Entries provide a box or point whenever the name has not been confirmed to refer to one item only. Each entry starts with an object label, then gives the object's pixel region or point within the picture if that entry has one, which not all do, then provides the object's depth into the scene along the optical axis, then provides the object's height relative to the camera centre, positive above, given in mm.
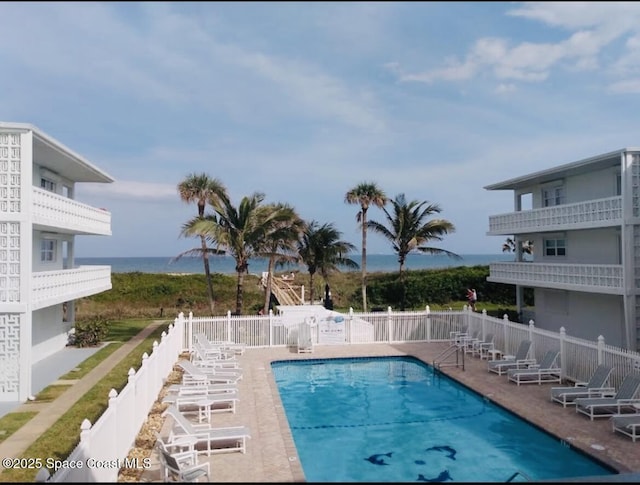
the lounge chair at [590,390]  12969 -3263
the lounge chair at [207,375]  14453 -3247
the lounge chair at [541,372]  15695 -3335
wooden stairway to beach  35072 -1705
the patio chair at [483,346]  20234 -3257
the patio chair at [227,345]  20022 -3174
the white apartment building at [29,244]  14547 +906
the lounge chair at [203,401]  12219 -3327
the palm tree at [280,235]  25312 +1770
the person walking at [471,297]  30312 -1803
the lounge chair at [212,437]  9758 -3352
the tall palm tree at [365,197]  29594 +4303
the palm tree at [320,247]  30078 +1352
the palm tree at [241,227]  23938 +2087
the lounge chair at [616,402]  11984 -3290
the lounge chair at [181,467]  8164 -3401
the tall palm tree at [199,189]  26766 +4397
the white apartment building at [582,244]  18125 +1049
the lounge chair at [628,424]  10586 -3402
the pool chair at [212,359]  16967 -3216
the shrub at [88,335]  22953 -2987
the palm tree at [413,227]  29250 +2485
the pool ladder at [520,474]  9377 -4091
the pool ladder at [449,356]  18750 -3596
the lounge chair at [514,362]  16703 -3241
